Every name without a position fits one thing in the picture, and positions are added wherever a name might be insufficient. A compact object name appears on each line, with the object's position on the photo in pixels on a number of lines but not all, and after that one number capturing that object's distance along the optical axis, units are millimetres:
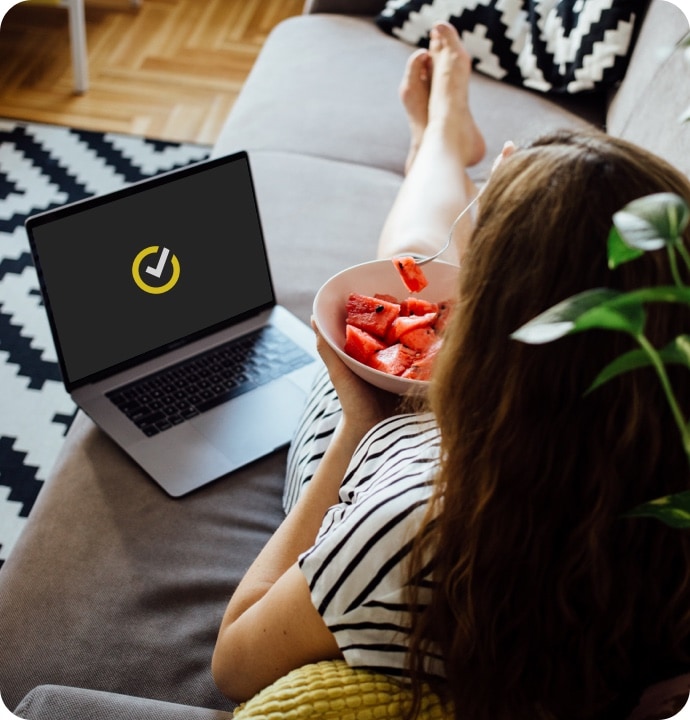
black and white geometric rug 1707
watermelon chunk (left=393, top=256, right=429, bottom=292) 1110
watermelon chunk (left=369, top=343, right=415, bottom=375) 1001
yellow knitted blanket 731
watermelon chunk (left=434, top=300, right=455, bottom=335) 1063
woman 597
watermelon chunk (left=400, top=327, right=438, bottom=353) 1035
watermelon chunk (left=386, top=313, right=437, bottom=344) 1045
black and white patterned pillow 1818
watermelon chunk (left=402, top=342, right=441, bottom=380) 990
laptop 1164
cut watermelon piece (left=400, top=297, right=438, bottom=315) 1089
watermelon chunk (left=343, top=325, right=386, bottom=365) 1021
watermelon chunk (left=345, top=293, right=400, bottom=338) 1057
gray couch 956
